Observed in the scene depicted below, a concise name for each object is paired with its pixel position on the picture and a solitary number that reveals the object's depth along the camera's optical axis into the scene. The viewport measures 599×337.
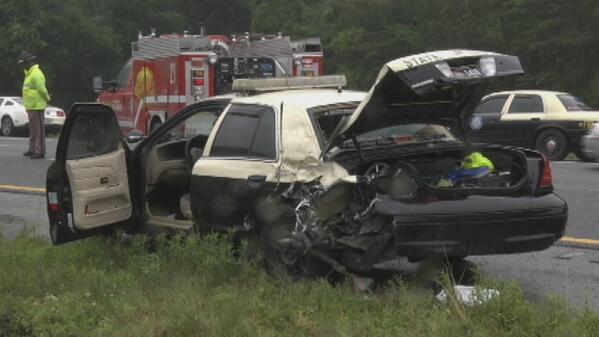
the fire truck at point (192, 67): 17.58
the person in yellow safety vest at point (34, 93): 15.35
